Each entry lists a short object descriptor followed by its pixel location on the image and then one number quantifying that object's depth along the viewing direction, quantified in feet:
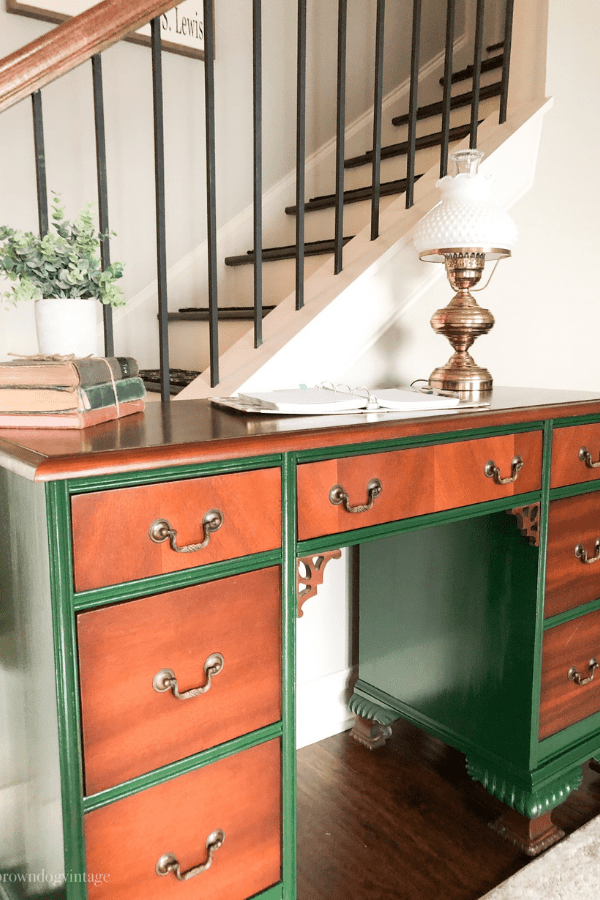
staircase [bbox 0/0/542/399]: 3.95
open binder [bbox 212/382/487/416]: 3.44
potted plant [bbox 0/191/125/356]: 3.27
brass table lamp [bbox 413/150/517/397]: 4.43
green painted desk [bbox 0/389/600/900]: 2.50
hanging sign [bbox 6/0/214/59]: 7.63
